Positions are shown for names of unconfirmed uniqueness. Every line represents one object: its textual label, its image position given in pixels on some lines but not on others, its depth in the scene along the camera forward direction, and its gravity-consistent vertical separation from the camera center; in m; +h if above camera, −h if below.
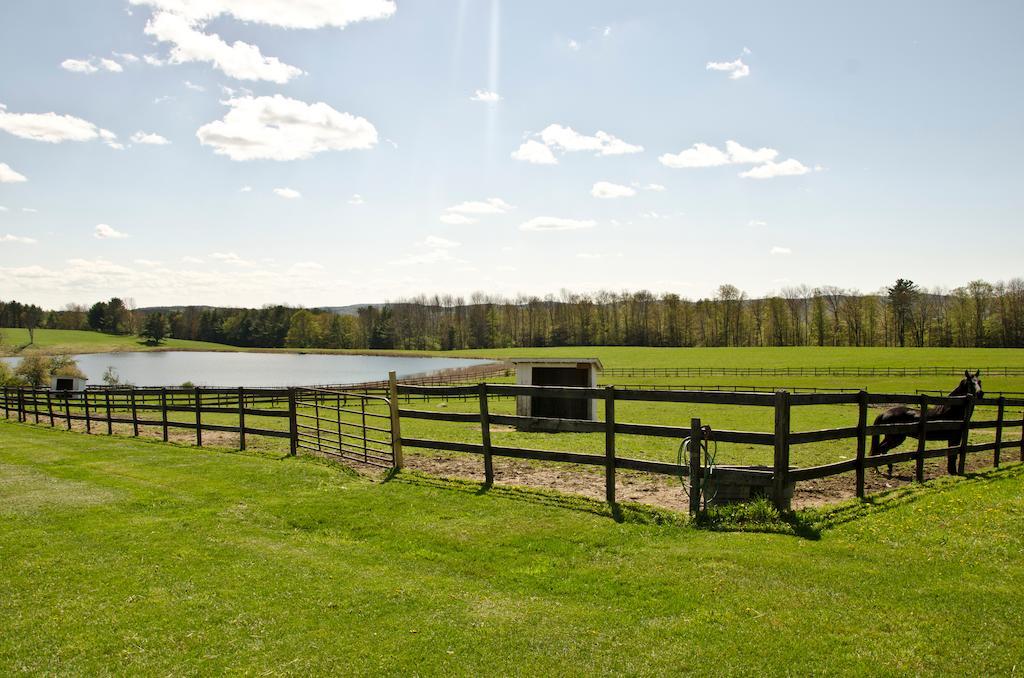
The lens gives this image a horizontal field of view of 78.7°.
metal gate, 11.13 -2.31
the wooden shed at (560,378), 19.42 -1.64
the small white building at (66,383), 35.44 -2.81
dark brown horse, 10.93 -1.74
